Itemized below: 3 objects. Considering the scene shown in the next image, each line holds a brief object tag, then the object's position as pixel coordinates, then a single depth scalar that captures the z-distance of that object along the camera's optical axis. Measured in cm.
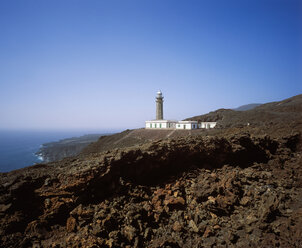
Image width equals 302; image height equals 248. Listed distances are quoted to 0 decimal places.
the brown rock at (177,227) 600
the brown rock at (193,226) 597
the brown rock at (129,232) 546
